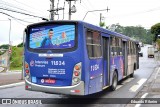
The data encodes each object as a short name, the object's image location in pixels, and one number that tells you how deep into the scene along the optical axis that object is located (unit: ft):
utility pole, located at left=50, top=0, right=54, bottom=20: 89.56
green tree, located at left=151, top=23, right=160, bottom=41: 303.68
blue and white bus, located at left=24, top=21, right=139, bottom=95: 29.35
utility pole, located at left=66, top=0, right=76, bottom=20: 96.96
